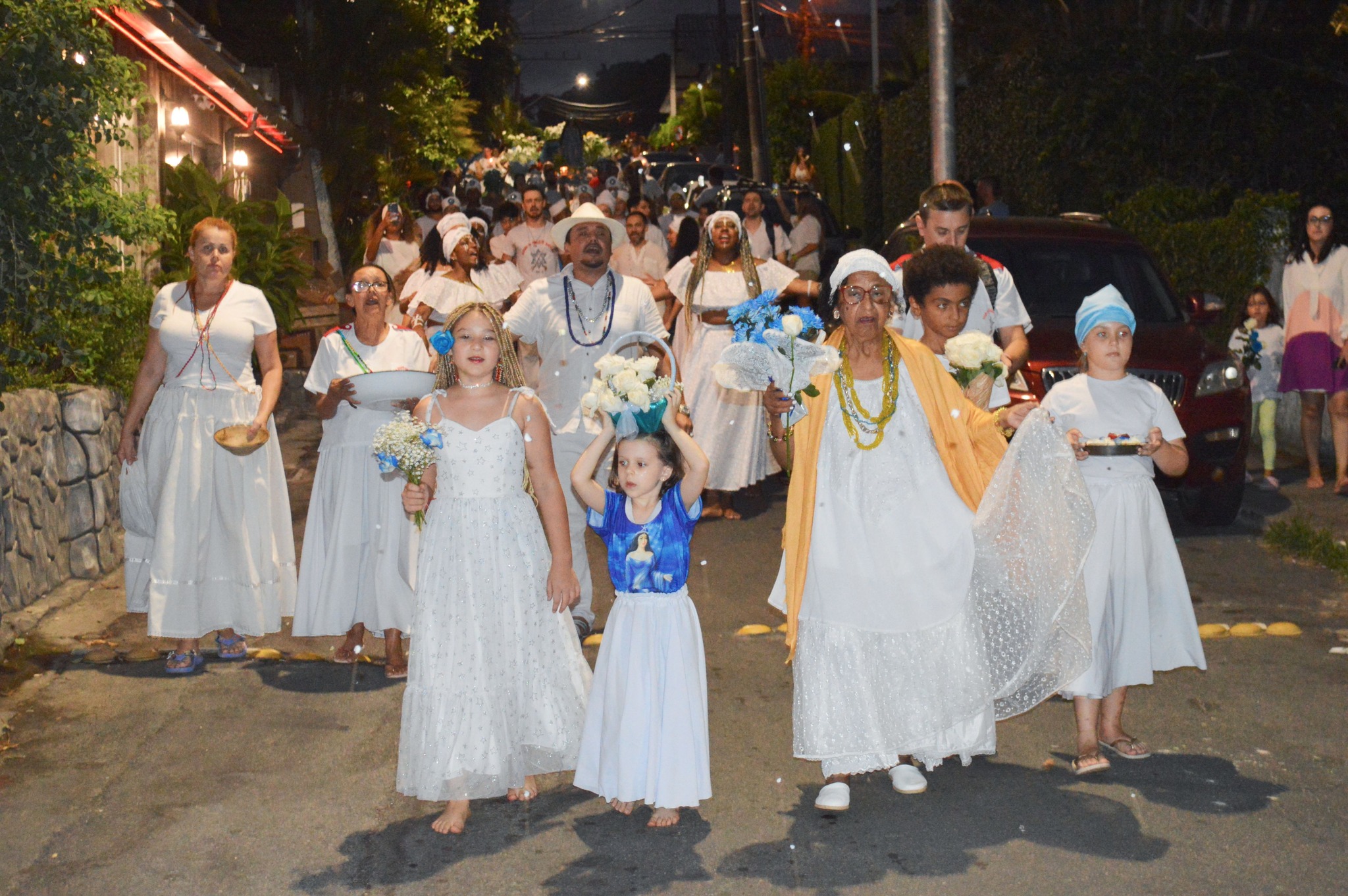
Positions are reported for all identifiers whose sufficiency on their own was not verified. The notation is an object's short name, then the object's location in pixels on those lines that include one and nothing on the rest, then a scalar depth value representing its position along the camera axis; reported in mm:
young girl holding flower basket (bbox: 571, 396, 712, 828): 5441
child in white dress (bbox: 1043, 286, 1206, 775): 6000
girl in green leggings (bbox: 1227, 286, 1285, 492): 12109
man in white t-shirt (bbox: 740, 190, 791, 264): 15922
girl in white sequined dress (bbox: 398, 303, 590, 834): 5586
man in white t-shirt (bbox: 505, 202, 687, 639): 8281
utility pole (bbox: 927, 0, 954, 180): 15148
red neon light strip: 13625
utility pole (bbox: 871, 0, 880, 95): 40188
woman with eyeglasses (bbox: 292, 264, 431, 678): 7730
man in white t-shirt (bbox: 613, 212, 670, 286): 15844
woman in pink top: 11539
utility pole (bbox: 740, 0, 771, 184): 33938
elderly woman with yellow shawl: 5688
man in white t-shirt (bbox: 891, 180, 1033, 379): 7273
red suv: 10648
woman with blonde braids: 11562
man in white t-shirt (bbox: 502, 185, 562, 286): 14016
